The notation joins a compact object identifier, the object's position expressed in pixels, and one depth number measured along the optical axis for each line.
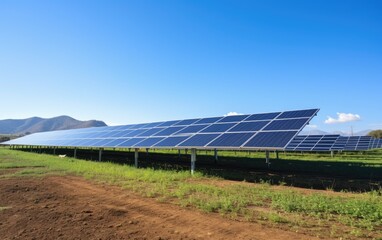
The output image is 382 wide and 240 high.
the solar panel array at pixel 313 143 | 36.43
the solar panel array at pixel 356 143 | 42.15
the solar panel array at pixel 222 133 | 15.71
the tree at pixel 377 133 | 107.47
